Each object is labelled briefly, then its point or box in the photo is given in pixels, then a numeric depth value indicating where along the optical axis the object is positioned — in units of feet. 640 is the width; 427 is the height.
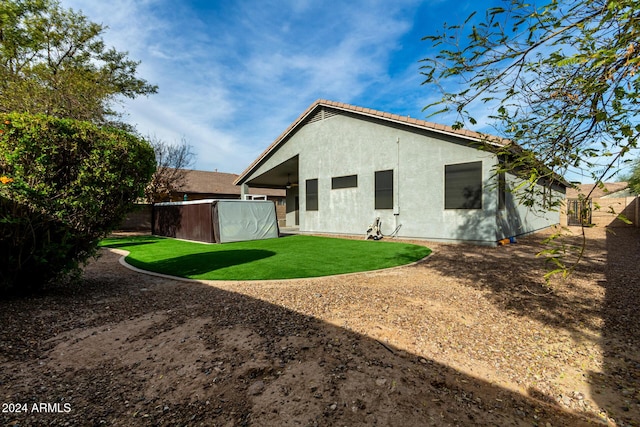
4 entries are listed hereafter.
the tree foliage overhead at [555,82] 7.13
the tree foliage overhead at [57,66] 46.50
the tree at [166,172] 72.38
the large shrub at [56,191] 14.30
